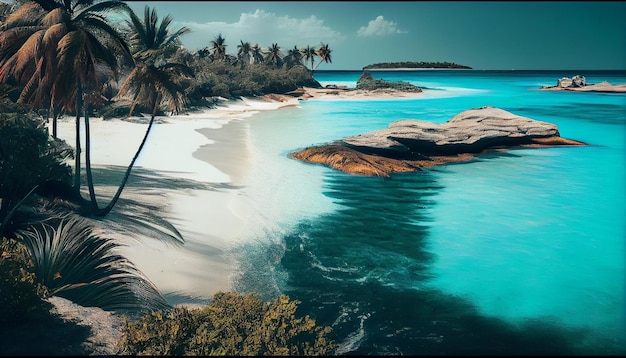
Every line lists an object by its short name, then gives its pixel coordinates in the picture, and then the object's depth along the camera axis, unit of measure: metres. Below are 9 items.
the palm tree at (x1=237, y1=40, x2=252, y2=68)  114.19
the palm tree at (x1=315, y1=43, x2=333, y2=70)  119.31
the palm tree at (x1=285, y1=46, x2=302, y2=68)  118.06
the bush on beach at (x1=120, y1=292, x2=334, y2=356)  7.11
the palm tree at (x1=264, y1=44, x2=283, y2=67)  109.50
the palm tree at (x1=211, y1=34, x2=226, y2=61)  100.50
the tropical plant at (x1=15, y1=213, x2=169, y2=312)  8.79
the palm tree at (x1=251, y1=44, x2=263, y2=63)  116.69
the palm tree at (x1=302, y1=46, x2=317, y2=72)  121.56
